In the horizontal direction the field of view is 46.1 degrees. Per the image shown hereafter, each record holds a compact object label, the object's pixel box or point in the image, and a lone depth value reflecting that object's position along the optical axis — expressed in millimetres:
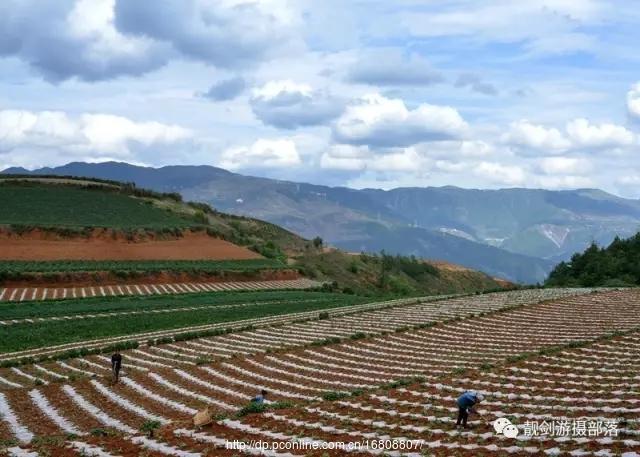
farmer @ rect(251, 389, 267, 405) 19300
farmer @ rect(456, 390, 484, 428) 15234
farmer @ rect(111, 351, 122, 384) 25469
